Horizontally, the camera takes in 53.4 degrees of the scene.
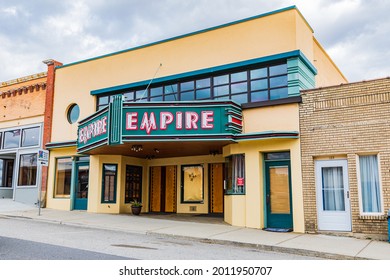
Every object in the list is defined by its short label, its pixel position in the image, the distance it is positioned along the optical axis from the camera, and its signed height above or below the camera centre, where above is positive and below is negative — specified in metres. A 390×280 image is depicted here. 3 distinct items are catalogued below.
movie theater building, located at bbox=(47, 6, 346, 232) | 13.43 +2.57
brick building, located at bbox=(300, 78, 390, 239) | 11.74 +1.22
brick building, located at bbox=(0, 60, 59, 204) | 20.06 +3.43
